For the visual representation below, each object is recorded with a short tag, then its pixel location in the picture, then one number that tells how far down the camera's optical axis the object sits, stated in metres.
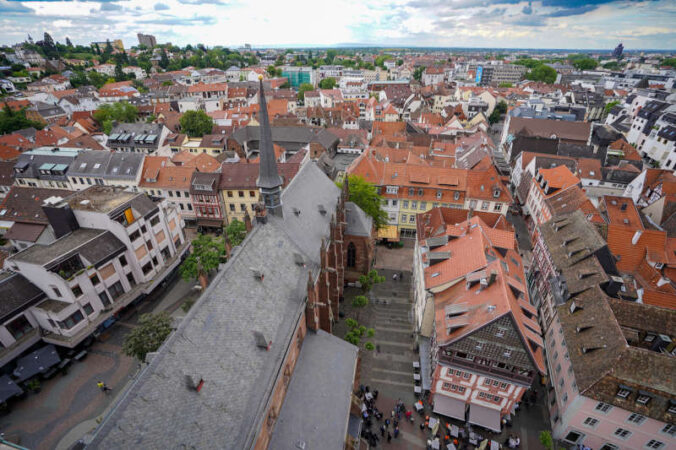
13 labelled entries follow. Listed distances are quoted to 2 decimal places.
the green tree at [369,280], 43.21
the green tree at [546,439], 26.98
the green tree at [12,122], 101.06
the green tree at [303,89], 176.14
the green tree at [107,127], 100.94
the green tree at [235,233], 45.68
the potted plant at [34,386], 33.10
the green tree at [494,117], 142.88
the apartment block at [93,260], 36.03
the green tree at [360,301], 39.31
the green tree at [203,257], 43.06
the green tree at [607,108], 145.50
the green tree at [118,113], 112.06
